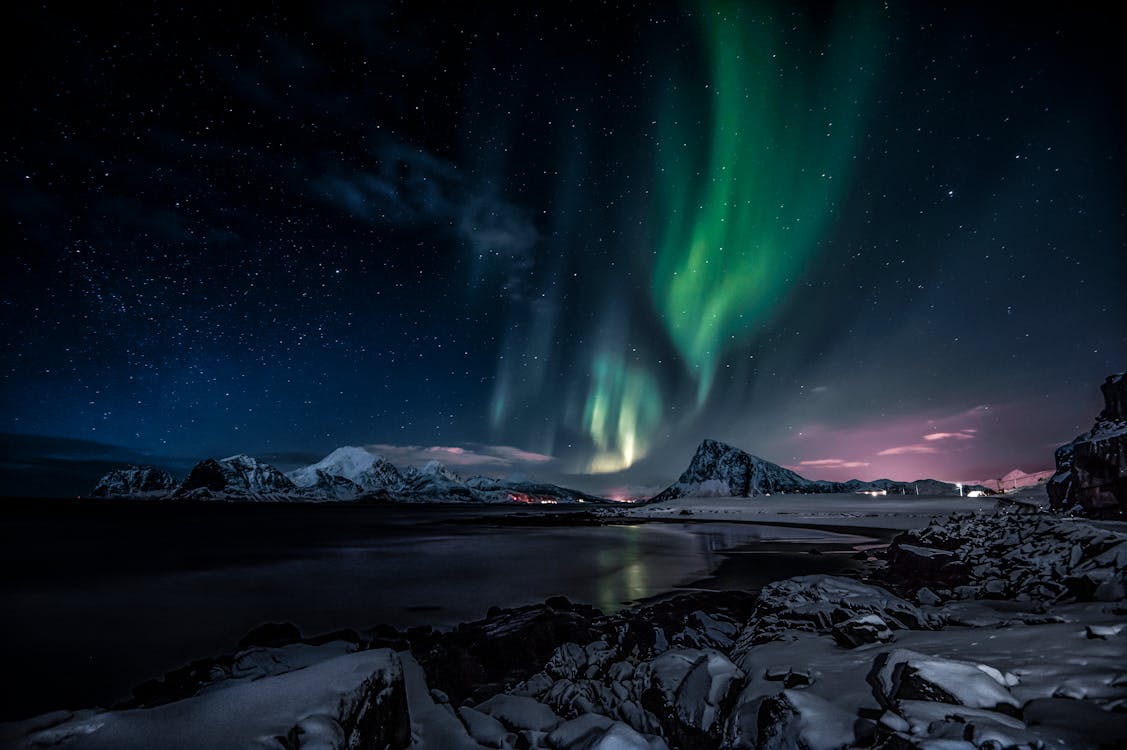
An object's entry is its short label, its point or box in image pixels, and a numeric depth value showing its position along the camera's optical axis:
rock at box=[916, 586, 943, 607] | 8.94
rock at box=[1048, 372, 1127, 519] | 19.53
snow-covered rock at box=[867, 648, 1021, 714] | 3.50
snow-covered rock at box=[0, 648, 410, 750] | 3.20
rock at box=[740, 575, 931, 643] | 6.83
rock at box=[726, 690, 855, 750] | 3.66
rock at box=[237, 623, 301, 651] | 9.15
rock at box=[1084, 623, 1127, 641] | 4.25
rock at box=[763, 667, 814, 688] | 4.75
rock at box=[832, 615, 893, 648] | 5.75
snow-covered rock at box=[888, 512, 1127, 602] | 7.19
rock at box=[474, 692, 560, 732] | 5.22
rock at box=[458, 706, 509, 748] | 4.86
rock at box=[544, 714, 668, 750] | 4.27
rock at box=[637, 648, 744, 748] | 4.98
